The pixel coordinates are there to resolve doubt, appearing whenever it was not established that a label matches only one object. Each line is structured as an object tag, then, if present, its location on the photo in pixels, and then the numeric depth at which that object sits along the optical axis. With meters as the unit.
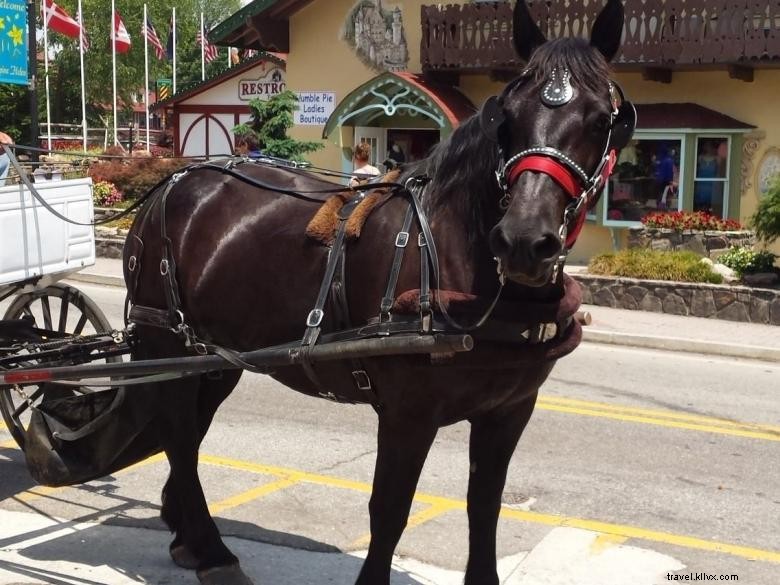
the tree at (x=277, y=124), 18.73
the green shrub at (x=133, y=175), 24.19
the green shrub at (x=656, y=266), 14.53
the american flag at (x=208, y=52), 49.06
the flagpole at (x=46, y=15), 30.99
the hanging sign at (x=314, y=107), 22.56
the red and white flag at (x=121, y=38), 41.38
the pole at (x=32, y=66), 14.96
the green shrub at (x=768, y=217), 13.71
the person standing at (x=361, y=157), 11.95
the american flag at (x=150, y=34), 43.95
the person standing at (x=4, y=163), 6.43
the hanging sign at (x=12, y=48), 10.76
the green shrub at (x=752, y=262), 14.32
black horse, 3.46
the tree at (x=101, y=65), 65.88
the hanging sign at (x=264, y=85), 34.85
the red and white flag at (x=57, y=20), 30.69
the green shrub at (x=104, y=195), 22.64
